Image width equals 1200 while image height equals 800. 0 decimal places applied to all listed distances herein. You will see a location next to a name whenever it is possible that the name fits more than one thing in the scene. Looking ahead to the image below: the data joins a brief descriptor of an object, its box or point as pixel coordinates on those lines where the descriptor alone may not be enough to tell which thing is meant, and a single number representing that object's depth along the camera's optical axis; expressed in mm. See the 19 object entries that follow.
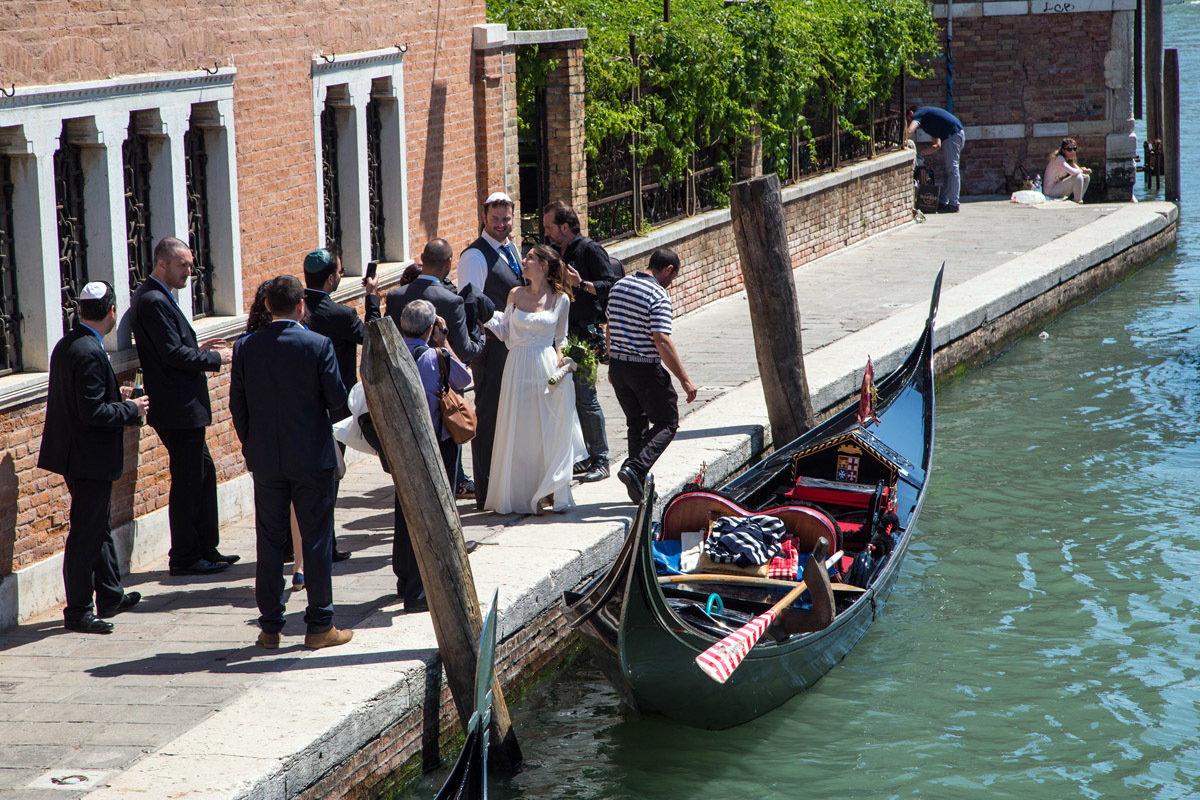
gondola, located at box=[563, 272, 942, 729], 9708
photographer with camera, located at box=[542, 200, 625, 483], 14074
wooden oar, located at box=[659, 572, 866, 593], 11365
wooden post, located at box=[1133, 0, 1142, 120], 40104
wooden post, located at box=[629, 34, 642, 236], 22216
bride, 12735
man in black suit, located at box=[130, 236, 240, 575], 11078
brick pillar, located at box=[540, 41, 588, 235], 19901
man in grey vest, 13363
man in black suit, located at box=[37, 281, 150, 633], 9981
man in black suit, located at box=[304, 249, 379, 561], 11691
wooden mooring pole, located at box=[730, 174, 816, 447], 16526
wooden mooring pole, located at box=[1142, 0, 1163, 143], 38530
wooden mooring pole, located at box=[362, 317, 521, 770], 9352
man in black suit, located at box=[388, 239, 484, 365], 12039
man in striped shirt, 13317
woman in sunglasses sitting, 37016
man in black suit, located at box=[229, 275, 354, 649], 9519
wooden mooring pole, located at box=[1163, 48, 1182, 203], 36320
